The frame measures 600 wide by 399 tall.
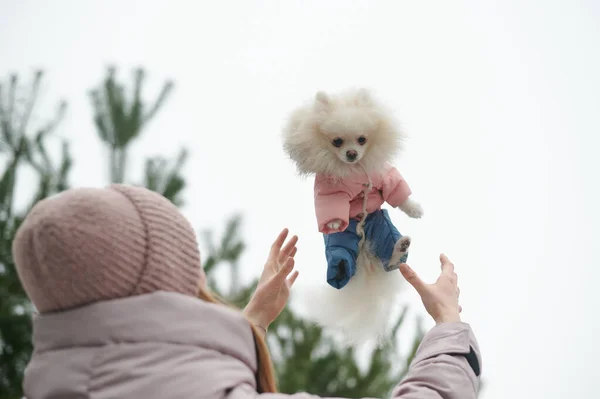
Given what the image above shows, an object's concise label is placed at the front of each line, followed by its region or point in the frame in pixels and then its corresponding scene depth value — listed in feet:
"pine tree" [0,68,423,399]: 13.57
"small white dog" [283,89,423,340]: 8.24
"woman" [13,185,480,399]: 6.94
